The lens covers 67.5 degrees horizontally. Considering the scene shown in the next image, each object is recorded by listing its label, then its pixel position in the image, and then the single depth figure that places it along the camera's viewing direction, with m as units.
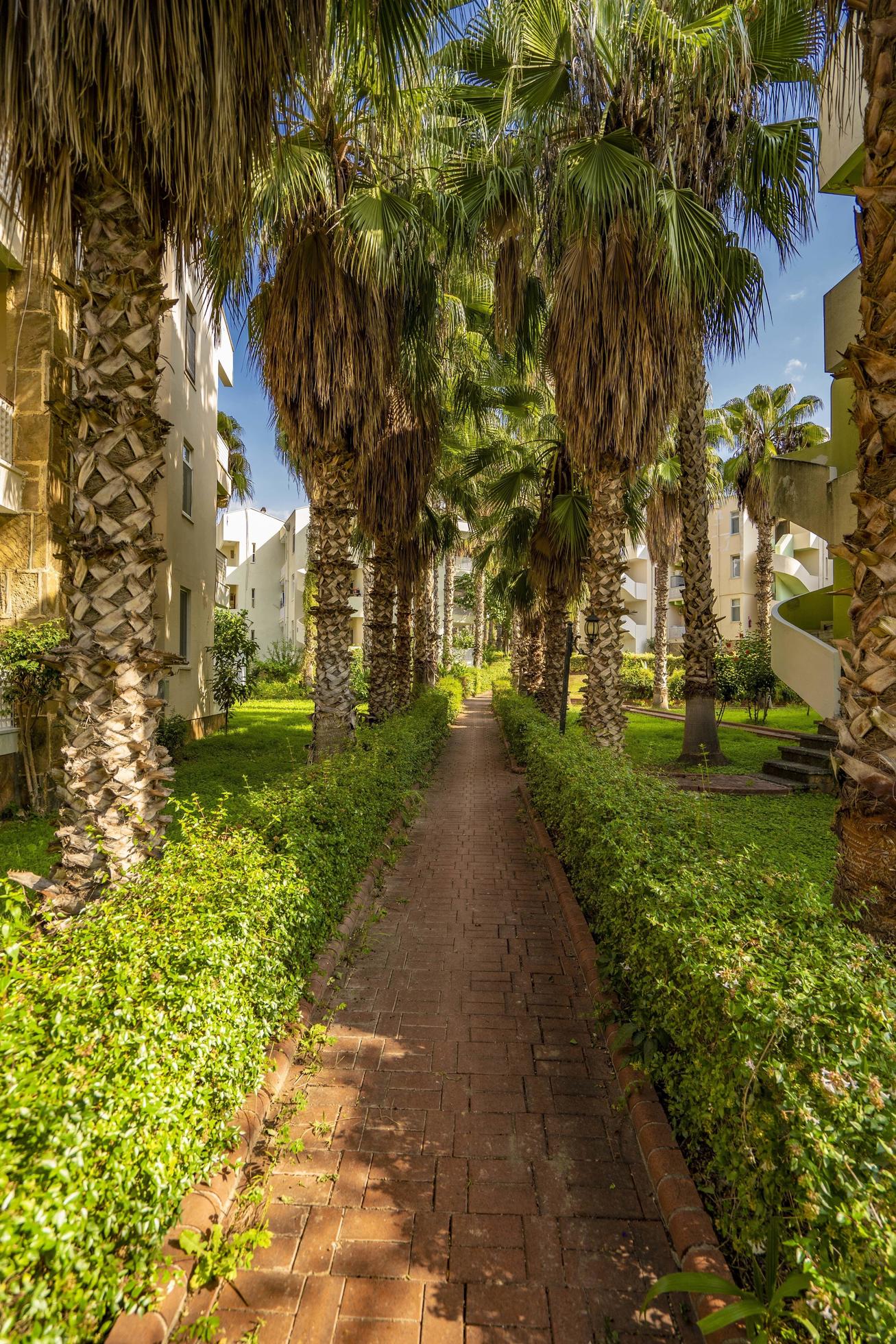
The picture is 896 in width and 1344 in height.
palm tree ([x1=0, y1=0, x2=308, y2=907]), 4.03
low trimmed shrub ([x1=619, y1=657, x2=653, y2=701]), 32.47
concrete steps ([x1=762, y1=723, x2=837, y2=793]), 11.59
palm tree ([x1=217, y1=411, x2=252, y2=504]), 31.73
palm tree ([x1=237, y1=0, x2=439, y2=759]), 7.57
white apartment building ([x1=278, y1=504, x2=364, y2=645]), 42.75
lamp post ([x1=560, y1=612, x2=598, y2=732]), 10.39
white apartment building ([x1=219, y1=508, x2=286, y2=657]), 45.09
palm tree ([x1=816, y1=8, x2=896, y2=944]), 3.76
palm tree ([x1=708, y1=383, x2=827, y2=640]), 26.05
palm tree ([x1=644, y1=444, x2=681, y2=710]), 22.58
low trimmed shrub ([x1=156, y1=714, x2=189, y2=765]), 12.37
